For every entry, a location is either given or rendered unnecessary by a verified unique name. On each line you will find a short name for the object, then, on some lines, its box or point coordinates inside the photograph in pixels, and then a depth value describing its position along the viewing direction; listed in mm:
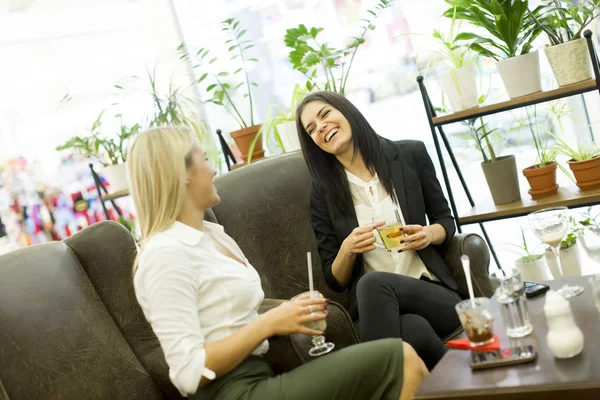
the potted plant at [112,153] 3631
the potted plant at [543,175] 2896
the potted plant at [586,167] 2746
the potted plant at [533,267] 2900
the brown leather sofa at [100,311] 2074
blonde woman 1678
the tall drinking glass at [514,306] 1607
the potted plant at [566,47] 2611
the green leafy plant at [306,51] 3170
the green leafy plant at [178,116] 3617
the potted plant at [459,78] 2887
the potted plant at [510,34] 2672
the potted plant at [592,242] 1773
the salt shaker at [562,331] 1463
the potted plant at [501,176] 2967
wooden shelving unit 2637
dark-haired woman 2416
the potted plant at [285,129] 3285
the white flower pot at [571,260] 2861
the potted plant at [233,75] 4184
